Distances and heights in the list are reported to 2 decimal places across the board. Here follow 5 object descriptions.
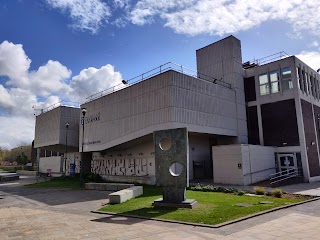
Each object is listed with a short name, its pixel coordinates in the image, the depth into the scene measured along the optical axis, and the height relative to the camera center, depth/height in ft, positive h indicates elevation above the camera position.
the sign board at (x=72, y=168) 132.77 -1.78
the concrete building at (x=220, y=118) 82.99 +14.17
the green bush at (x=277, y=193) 55.22 -6.78
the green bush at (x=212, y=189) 63.10 -6.70
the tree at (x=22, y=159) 266.36 +6.19
